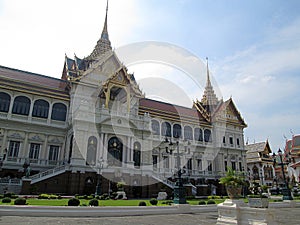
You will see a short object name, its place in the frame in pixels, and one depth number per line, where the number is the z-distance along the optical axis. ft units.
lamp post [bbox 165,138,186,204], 46.52
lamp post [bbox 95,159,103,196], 71.84
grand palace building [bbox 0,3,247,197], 78.18
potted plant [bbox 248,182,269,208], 23.29
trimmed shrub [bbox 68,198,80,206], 42.86
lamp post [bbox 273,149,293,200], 64.64
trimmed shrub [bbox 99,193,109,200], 62.75
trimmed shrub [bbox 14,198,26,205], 40.65
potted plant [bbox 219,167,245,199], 28.17
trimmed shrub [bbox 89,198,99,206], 43.37
